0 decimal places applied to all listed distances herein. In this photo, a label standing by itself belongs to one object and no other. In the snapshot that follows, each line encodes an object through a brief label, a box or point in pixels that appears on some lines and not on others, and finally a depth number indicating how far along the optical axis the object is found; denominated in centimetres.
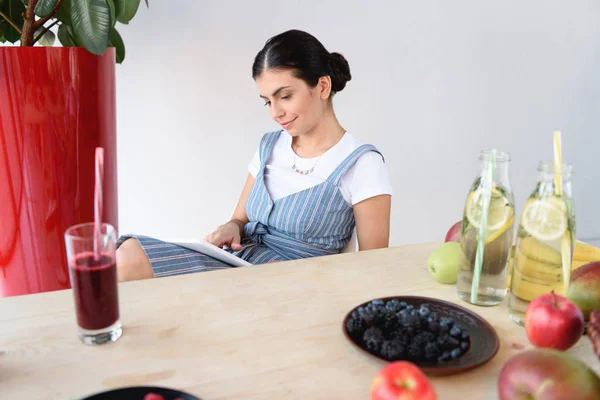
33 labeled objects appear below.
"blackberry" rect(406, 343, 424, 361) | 78
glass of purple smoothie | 79
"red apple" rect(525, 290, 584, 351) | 80
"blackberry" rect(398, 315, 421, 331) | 84
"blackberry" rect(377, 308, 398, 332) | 85
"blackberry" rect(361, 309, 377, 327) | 86
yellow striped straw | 87
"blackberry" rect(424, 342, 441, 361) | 78
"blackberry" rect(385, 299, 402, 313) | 90
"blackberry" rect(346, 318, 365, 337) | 86
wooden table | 74
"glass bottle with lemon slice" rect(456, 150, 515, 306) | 97
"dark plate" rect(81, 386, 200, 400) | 67
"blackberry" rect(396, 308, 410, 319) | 86
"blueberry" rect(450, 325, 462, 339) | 84
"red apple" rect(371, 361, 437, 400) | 63
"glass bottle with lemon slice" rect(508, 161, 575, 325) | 88
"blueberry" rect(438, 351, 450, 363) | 78
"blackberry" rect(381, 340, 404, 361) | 78
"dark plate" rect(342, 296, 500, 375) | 76
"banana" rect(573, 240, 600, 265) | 113
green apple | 108
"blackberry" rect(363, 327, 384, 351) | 81
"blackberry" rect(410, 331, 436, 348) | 80
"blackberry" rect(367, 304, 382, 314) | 88
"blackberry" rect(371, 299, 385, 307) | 92
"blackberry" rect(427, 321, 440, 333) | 83
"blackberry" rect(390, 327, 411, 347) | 80
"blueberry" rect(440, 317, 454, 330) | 85
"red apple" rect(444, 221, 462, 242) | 122
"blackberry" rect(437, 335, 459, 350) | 80
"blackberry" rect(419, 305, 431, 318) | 88
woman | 161
